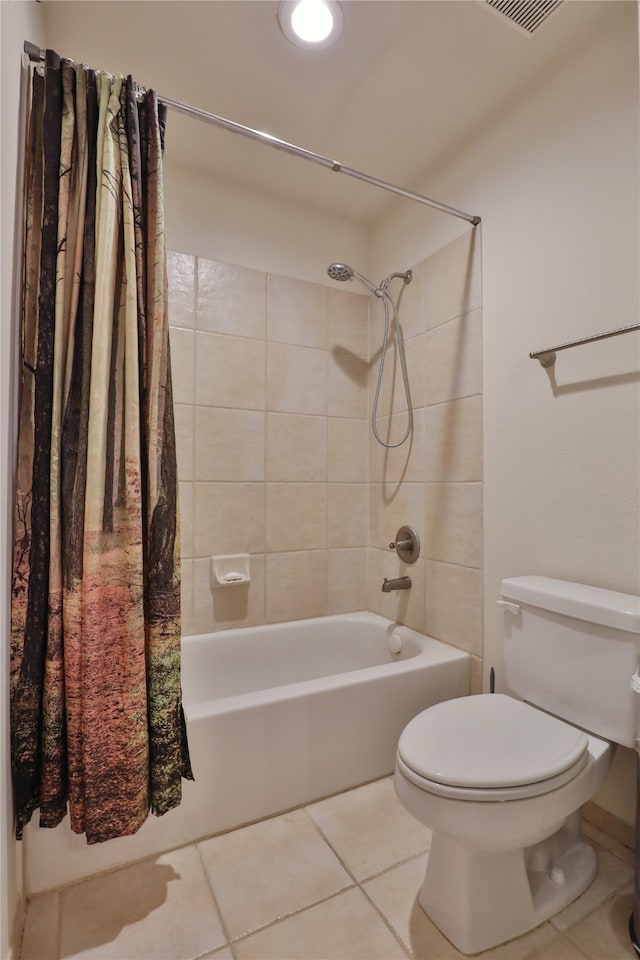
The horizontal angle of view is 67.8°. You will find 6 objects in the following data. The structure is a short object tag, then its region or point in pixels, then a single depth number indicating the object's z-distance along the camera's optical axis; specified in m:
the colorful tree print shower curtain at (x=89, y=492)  1.09
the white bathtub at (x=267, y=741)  1.31
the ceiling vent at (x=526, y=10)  1.31
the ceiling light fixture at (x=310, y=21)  1.35
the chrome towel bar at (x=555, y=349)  1.27
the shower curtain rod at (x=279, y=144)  1.28
